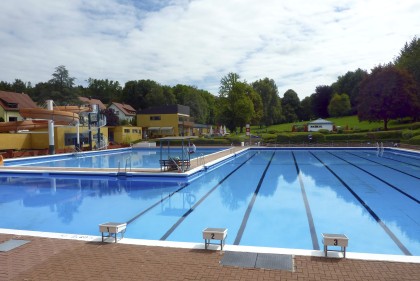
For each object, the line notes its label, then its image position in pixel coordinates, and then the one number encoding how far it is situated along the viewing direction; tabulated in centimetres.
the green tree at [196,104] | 6838
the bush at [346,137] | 3520
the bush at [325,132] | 3978
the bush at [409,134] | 3037
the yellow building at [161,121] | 5075
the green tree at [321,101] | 7394
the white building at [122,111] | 5785
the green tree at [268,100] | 6456
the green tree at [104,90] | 7881
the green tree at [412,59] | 4308
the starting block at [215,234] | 511
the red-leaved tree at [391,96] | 3959
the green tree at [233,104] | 4850
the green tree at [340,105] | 6456
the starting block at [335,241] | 476
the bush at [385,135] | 3378
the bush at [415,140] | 2695
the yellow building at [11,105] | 4097
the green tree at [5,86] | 6140
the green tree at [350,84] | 6625
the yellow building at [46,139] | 2816
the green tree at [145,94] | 6744
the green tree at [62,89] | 4941
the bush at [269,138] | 3850
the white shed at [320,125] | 4952
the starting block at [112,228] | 559
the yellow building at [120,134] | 4321
